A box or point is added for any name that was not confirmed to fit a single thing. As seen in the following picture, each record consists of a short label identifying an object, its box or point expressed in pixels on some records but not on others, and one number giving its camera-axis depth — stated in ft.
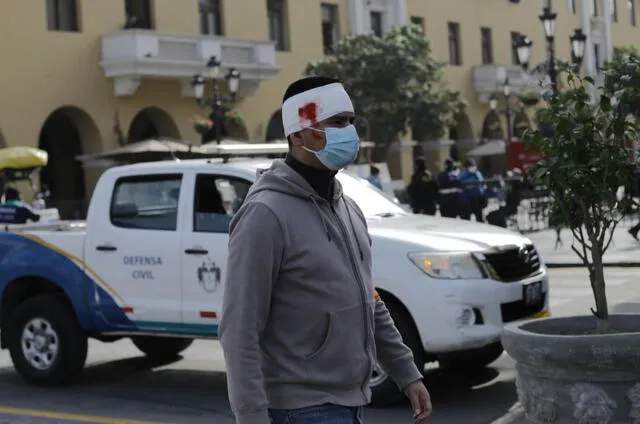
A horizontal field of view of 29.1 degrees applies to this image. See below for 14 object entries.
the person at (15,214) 53.06
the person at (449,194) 78.69
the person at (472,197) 79.97
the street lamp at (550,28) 83.05
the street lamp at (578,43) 86.28
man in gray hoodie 12.50
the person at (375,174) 76.63
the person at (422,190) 75.66
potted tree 20.27
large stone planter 20.21
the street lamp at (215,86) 95.55
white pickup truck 28.89
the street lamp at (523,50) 91.86
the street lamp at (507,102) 146.51
